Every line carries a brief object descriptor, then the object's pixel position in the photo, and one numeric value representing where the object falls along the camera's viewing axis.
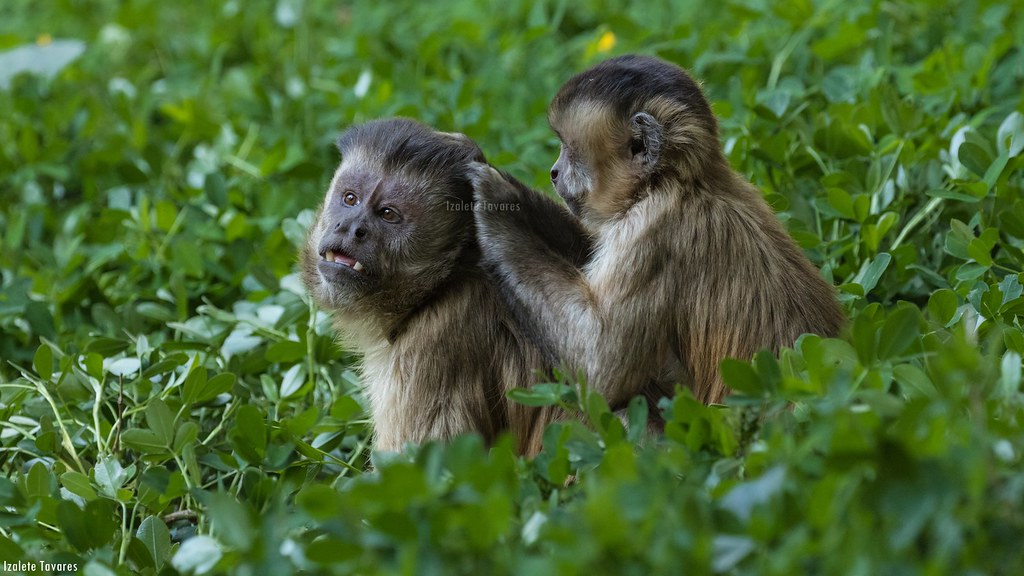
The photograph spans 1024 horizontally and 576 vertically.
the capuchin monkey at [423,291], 7.44
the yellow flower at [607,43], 13.65
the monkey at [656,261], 7.00
